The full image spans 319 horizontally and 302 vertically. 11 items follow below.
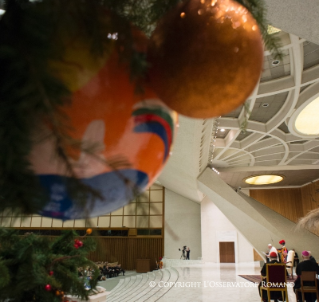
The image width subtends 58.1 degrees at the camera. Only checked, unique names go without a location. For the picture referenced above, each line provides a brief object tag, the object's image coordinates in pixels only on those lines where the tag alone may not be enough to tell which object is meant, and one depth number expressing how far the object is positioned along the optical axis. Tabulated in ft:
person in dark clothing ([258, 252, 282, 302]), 21.53
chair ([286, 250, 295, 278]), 38.27
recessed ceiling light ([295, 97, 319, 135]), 44.29
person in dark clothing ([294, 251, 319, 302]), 19.90
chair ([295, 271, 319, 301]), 19.63
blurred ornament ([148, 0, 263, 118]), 1.85
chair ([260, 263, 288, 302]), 21.04
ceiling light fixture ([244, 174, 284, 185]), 73.00
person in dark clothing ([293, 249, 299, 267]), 49.83
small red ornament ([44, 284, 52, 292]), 5.07
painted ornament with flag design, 1.59
